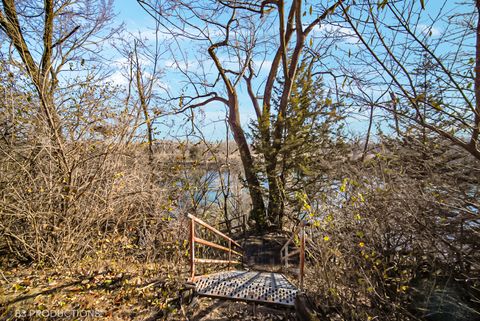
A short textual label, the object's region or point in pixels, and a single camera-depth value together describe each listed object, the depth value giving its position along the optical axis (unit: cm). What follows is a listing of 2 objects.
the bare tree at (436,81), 219
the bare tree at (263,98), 999
